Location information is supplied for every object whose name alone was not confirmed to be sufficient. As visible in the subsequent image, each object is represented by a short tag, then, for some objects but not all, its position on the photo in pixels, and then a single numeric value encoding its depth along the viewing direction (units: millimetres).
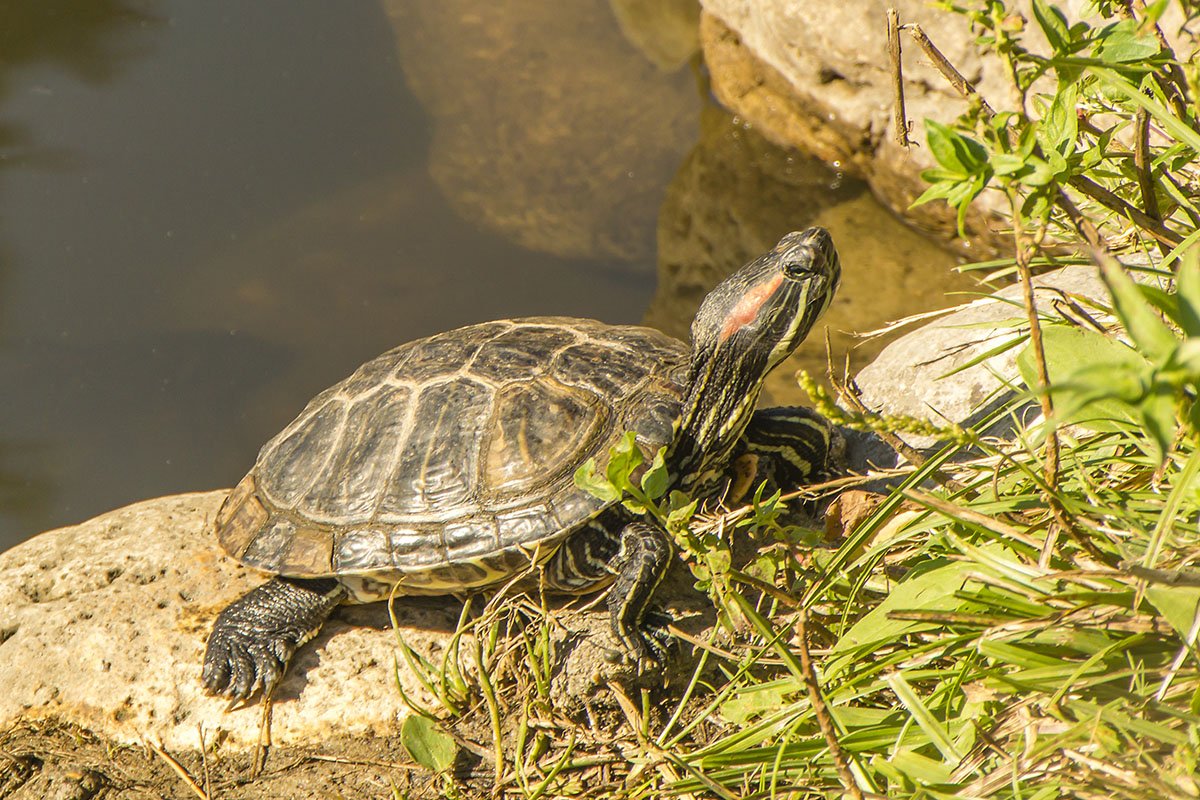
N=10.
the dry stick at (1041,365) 3729
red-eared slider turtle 6582
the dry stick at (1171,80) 4297
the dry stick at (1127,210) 4426
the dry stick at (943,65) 4391
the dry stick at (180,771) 6242
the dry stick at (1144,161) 4574
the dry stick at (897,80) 4387
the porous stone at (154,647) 6648
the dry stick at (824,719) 3961
